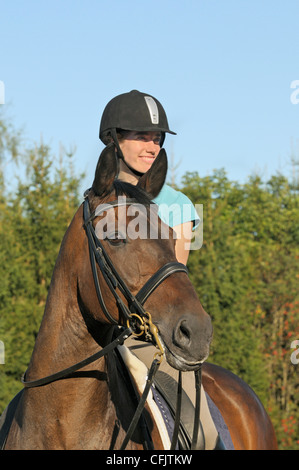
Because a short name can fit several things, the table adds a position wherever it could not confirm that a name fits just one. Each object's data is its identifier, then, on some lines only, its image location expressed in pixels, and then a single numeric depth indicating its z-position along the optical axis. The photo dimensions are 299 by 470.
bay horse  6.08
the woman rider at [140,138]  8.61
